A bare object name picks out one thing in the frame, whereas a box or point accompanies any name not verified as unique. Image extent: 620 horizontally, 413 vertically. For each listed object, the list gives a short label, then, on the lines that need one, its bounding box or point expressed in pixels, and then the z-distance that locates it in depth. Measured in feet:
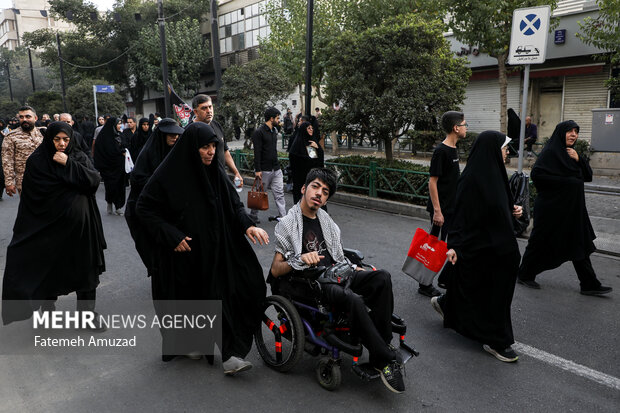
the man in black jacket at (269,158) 27.89
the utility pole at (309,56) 37.40
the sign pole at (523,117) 22.74
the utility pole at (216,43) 52.13
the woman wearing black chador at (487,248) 12.92
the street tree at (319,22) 58.70
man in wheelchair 10.43
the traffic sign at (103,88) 80.33
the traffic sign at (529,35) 22.13
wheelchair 10.89
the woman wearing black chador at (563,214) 17.16
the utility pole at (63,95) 98.63
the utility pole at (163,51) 61.35
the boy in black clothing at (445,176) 16.83
